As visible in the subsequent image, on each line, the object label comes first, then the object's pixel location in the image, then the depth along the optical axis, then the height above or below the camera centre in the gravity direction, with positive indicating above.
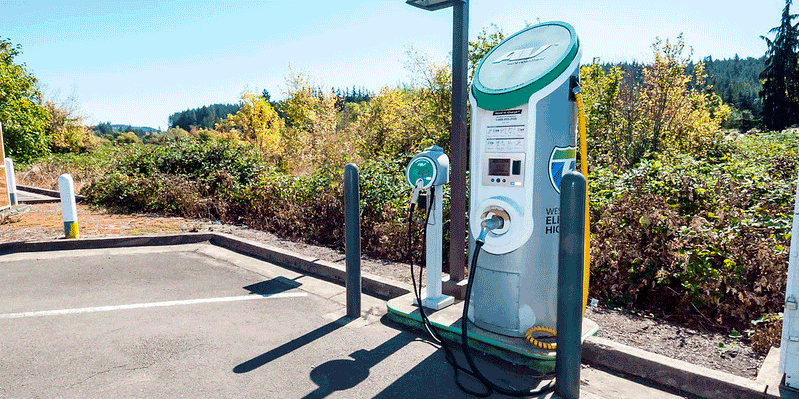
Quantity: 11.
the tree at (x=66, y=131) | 34.55 +2.01
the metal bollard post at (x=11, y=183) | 9.16 -0.50
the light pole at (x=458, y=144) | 3.99 +0.12
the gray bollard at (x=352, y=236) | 3.77 -0.65
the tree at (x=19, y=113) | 19.16 +1.97
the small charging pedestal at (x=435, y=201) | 3.54 -0.34
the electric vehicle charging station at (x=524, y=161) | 3.03 -0.03
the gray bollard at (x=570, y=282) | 2.52 -0.69
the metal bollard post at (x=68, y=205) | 6.39 -0.66
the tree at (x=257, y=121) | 29.14 +2.46
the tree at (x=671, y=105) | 11.61 +1.29
